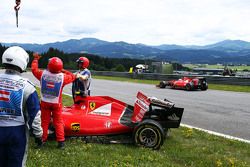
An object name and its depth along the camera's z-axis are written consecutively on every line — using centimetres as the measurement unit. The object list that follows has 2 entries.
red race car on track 2275
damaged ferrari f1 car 725
